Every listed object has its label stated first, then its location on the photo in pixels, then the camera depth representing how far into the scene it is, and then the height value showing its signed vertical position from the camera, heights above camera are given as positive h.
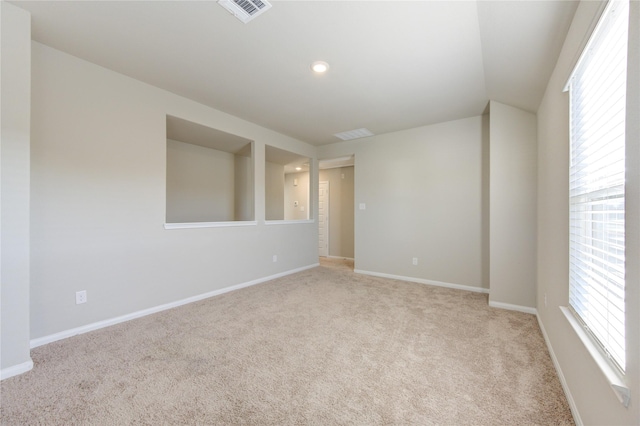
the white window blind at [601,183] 1.03 +0.15
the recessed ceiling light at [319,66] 2.41 +1.42
